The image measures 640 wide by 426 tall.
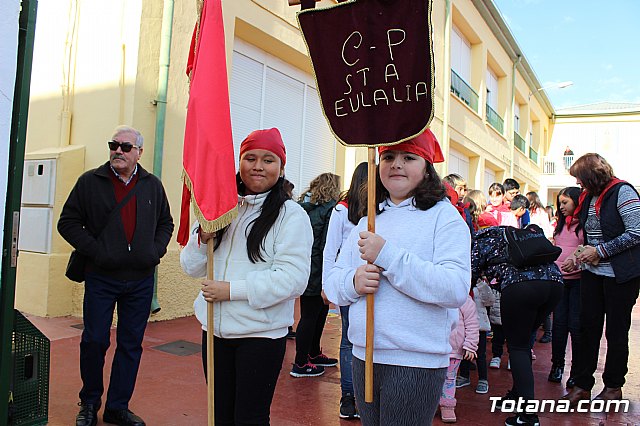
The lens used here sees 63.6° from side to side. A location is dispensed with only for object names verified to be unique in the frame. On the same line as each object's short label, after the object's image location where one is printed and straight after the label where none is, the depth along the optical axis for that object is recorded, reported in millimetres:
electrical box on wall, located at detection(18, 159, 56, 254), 6266
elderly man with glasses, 3600
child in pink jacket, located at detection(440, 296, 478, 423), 4023
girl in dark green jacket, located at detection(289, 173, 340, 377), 4891
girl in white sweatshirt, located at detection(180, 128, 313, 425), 2445
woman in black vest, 4184
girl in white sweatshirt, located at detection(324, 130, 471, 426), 2057
